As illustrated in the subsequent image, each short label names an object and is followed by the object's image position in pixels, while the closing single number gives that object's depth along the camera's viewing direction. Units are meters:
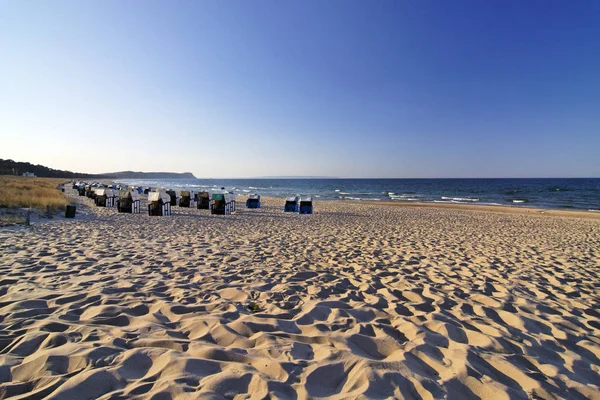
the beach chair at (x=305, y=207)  14.29
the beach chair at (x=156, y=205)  11.73
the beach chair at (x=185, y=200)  15.99
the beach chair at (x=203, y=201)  14.54
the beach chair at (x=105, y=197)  15.01
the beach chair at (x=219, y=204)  13.05
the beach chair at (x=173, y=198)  17.19
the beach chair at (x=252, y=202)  16.27
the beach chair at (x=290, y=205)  15.12
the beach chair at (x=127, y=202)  12.59
